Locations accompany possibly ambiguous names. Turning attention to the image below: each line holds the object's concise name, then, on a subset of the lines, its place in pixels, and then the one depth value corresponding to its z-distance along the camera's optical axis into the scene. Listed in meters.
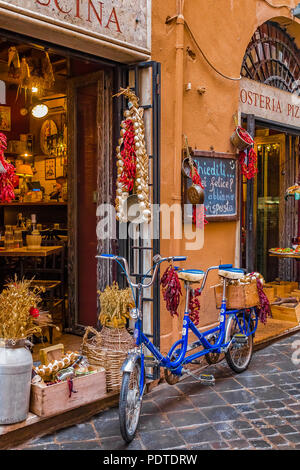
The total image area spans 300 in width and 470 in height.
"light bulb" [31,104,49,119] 9.69
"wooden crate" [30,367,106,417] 4.02
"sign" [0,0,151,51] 4.05
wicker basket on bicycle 5.50
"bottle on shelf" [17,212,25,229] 10.14
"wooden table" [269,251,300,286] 8.03
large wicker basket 4.65
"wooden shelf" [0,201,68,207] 9.44
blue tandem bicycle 3.94
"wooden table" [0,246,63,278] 6.18
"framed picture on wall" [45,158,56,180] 11.25
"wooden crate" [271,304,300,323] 7.80
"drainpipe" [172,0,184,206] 5.39
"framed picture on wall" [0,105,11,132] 10.51
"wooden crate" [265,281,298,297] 8.80
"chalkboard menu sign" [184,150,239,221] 6.01
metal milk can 3.81
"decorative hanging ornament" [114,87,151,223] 4.90
